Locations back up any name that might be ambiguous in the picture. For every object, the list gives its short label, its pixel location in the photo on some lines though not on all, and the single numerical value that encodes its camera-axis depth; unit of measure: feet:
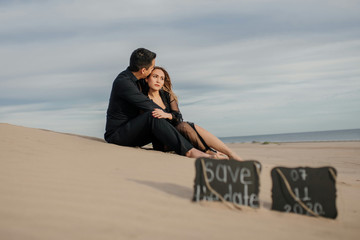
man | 18.24
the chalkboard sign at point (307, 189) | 9.93
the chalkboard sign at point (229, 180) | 10.21
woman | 19.02
